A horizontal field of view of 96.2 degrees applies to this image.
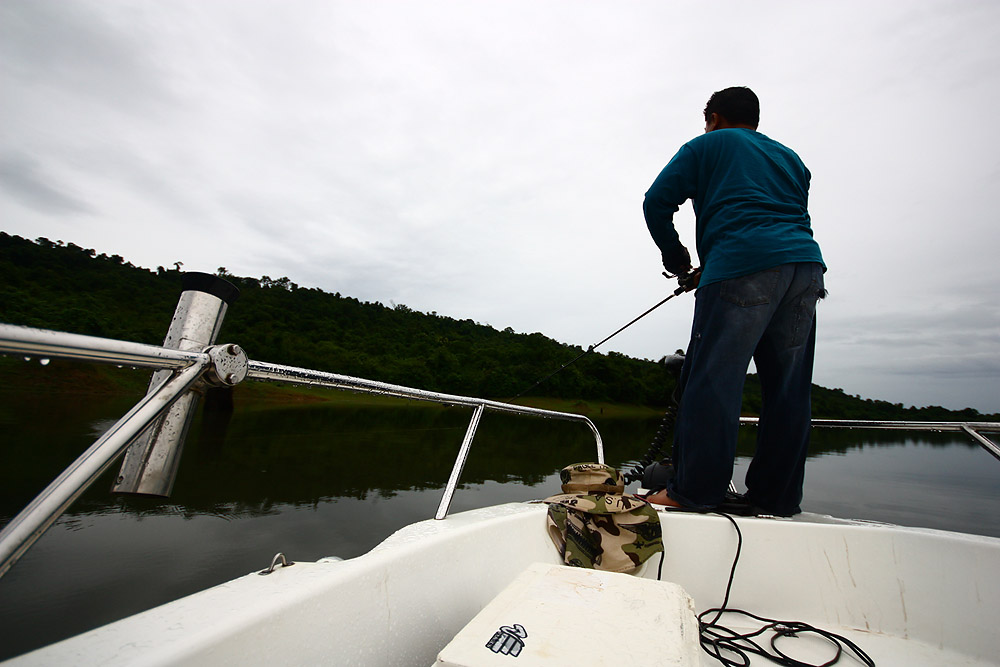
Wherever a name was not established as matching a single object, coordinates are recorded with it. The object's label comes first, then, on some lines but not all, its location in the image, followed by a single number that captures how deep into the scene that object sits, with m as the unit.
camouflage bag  1.17
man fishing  1.36
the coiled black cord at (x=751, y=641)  0.99
